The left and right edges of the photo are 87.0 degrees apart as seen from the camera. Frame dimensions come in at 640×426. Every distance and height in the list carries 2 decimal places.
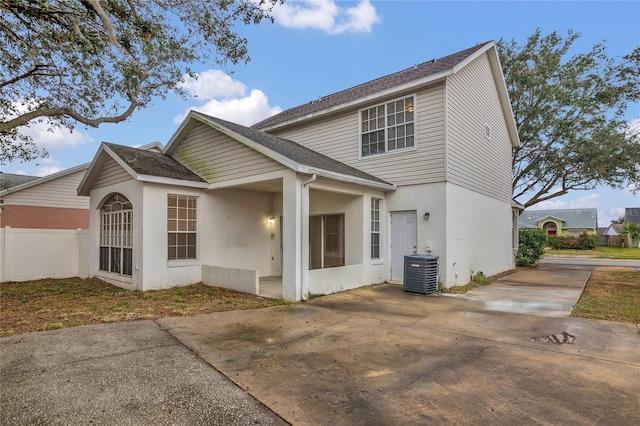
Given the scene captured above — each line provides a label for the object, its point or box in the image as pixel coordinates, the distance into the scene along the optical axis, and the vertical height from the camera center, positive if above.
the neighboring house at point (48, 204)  14.95 +0.69
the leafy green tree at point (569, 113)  18.33 +5.95
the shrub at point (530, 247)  17.92 -1.69
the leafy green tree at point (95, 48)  7.03 +4.11
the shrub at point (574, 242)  34.16 -2.76
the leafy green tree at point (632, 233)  38.14 -1.98
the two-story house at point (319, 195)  9.16 +0.70
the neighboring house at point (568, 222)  46.50 -0.87
